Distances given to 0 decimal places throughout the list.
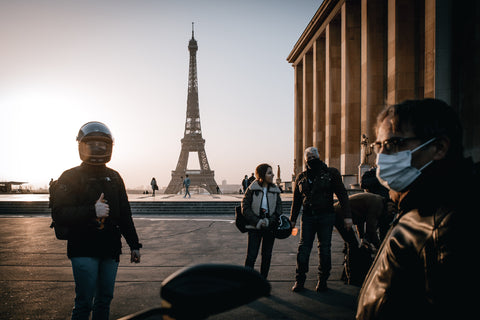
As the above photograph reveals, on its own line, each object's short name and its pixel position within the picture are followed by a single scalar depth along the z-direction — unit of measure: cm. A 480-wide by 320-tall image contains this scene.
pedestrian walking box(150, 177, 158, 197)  2985
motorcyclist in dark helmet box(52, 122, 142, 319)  267
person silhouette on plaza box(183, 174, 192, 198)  2752
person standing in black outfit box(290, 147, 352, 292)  495
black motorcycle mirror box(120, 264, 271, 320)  92
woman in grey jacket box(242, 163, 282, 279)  494
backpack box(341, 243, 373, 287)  522
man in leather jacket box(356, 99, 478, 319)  105
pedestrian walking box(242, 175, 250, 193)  2756
